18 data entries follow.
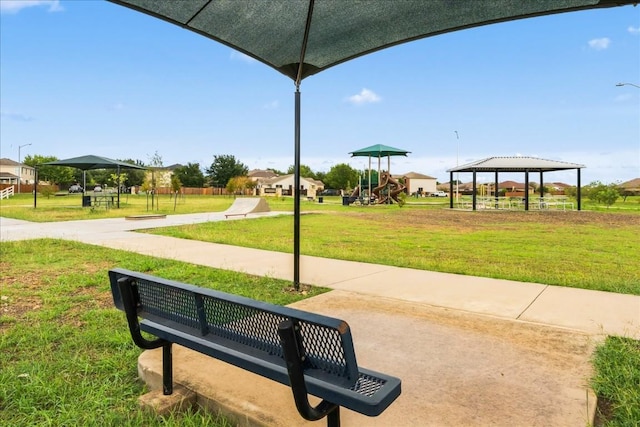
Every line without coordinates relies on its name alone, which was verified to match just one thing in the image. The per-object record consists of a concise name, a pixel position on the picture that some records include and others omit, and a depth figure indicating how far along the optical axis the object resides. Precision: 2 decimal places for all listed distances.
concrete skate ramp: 20.13
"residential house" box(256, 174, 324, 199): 87.12
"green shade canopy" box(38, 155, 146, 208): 22.17
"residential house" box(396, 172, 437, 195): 104.56
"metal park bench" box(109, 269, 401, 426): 1.56
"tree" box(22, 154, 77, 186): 65.37
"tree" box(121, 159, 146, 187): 76.12
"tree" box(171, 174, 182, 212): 26.79
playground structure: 31.28
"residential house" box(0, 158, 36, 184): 77.99
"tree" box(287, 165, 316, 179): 110.62
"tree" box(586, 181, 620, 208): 29.17
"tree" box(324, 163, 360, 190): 85.81
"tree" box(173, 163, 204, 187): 76.62
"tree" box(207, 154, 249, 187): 78.88
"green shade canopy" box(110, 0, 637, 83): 3.55
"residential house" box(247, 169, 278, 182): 108.19
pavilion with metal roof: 26.05
